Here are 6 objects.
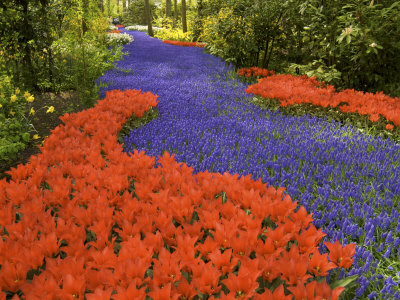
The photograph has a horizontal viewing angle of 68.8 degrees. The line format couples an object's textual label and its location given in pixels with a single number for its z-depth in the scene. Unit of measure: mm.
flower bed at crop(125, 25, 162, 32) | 38197
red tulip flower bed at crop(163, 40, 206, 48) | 18922
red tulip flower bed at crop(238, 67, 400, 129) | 4584
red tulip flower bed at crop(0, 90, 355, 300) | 1408
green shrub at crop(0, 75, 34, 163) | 3844
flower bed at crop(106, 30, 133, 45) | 17588
